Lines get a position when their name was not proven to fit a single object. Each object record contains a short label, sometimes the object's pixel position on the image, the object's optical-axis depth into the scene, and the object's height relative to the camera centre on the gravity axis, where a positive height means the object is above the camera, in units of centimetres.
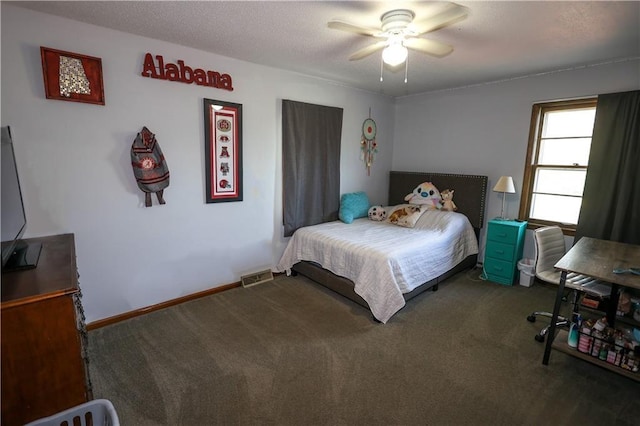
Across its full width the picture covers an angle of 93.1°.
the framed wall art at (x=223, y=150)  296 +13
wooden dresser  121 -79
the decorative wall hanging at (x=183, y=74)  255 +78
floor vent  343 -131
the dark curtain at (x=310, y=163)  356 +3
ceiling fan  183 +87
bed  274 -86
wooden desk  187 -61
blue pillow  403 -53
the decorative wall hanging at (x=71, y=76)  215 +59
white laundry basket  123 -107
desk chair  236 -85
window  331 +13
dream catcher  442 +36
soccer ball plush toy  414 -62
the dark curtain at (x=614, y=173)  284 +3
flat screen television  149 -31
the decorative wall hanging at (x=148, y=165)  254 -4
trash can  341 -110
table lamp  353 -15
